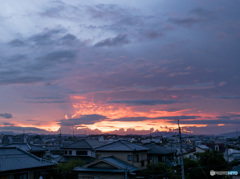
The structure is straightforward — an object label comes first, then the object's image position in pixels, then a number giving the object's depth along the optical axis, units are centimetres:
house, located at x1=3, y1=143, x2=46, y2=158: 4994
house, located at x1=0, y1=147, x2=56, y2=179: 2689
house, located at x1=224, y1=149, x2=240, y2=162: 5225
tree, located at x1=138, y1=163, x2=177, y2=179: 3513
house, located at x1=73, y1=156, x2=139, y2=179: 3148
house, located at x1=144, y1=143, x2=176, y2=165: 4803
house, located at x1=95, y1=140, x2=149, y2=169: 3844
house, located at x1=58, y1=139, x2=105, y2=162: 5534
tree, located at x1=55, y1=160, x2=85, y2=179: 3734
